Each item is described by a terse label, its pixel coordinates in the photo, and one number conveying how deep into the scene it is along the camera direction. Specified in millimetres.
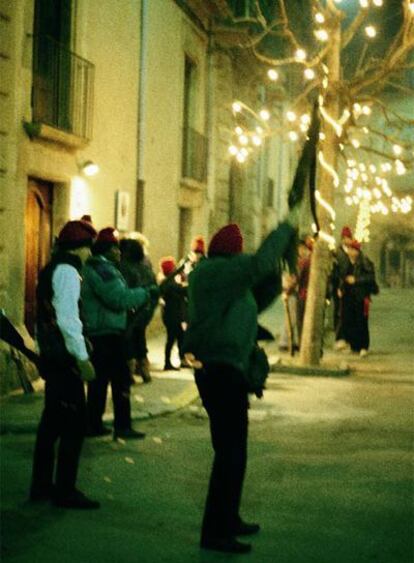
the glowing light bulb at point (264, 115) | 15219
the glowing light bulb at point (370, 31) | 13227
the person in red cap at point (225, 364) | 5102
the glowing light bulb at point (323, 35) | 13227
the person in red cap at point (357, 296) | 15188
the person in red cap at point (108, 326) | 7484
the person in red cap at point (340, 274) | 15320
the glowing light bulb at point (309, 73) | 13680
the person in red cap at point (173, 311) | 12328
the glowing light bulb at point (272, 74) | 14409
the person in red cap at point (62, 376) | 5840
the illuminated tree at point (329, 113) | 13109
